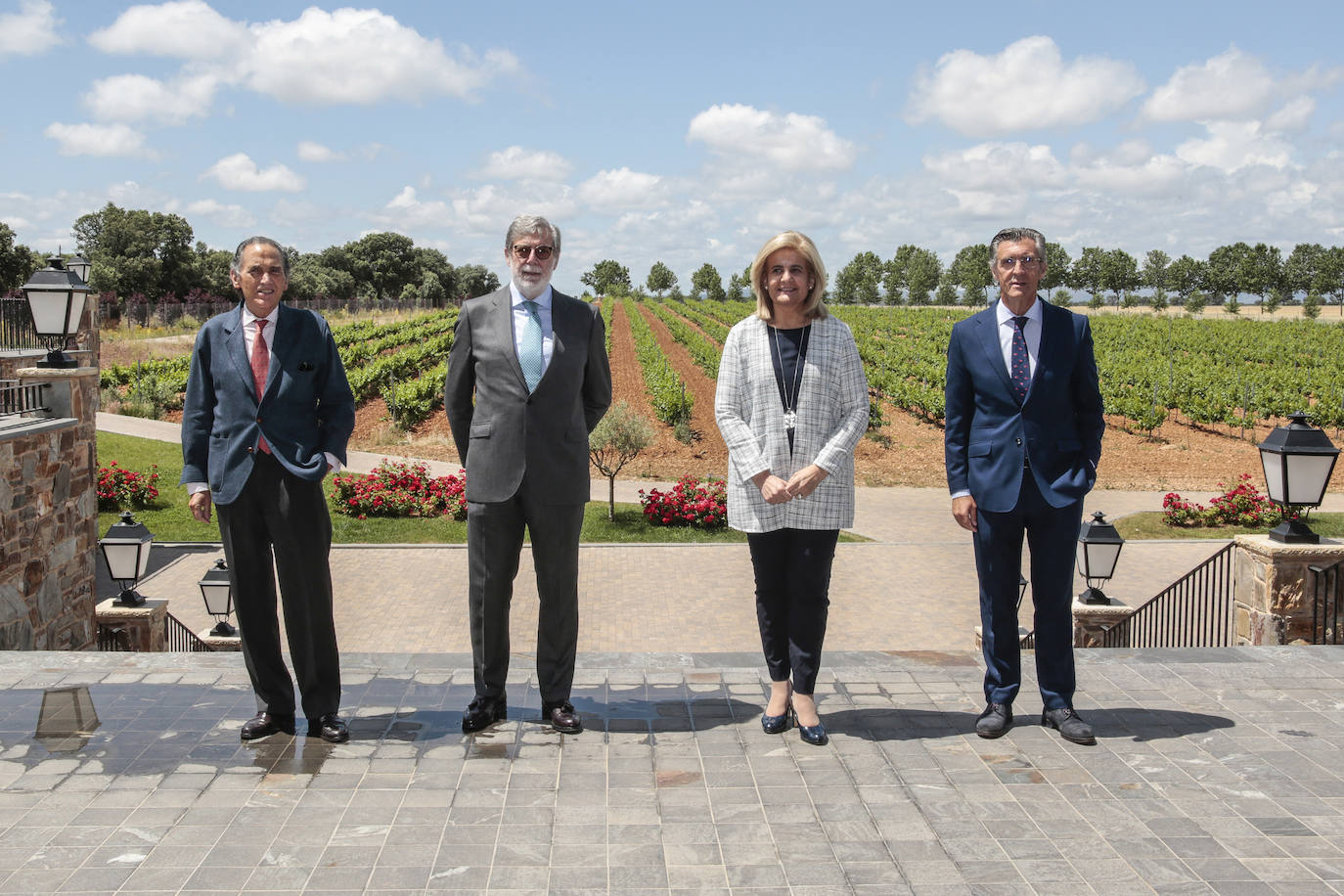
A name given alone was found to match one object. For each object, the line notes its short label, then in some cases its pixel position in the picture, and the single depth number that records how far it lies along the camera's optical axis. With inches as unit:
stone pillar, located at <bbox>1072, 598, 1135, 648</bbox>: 319.3
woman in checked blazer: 137.2
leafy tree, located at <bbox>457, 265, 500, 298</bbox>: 3363.4
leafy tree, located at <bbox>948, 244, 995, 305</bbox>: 3410.4
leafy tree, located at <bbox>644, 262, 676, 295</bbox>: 4296.3
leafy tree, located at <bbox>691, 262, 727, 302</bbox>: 4131.4
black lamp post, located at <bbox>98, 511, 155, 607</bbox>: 297.9
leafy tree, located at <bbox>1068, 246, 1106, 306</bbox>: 3464.6
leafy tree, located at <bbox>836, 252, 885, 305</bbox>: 4050.2
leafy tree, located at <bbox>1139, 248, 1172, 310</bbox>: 3425.2
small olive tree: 569.0
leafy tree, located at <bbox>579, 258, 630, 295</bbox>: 4544.5
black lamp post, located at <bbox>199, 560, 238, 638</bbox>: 303.6
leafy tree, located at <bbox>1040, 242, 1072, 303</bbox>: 3479.3
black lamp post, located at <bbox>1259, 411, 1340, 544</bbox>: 214.7
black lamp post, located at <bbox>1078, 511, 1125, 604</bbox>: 311.0
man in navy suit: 138.9
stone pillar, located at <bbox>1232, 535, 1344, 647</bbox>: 221.0
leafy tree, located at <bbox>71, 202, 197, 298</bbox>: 1985.7
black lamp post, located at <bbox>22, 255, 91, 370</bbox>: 335.9
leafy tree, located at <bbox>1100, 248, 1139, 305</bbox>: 3425.2
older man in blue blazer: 134.5
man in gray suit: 138.7
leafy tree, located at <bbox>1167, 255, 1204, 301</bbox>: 3371.1
